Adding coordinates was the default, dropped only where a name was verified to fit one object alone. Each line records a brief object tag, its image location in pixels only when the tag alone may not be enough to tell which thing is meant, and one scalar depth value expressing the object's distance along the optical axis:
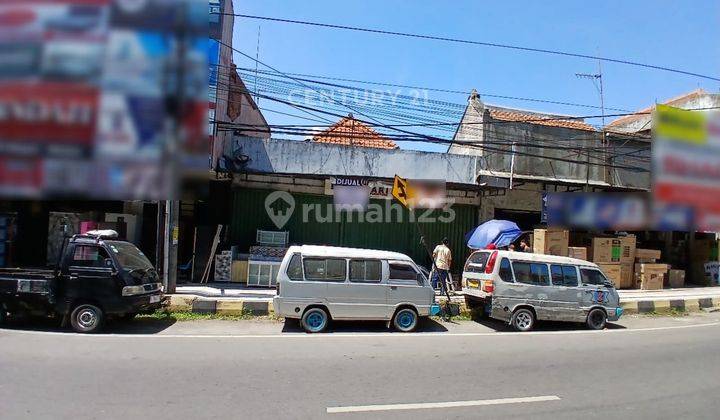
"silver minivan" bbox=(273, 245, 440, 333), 8.82
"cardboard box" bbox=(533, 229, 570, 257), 14.57
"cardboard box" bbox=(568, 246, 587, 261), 14.56
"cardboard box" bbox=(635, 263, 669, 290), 15.73
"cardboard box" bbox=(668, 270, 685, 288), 17.17
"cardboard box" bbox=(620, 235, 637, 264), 15.65
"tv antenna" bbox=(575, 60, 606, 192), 16.06
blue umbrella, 13.33
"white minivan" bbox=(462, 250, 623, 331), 9.76
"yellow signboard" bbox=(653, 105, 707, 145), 12.86
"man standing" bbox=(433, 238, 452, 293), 12.54
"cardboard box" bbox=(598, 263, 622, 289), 15.34
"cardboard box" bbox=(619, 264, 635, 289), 15.83
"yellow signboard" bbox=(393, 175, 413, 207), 10.63
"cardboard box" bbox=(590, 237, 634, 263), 15.20
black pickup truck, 8.39
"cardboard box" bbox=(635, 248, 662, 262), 15.99
